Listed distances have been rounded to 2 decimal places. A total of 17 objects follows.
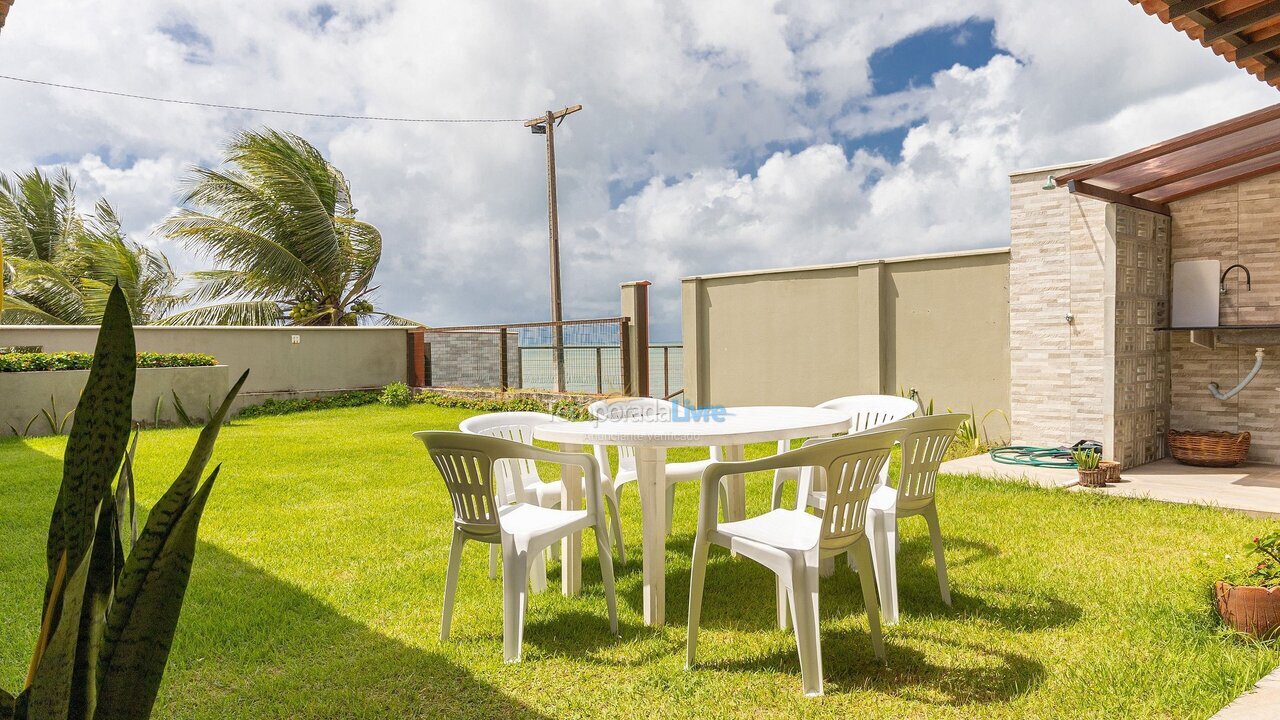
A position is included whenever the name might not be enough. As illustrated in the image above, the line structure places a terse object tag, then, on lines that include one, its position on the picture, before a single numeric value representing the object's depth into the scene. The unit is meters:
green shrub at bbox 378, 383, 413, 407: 13.78
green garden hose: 6.61
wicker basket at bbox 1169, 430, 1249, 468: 6.24
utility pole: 14.08
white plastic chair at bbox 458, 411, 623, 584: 3.71
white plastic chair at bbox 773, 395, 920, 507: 4.13
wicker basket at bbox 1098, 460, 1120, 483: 5.64
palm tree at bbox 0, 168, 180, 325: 17.05
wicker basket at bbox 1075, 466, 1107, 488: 5.61
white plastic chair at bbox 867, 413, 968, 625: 3.16
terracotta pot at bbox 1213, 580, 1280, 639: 2.77
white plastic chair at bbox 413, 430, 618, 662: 2.86
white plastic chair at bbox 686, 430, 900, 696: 2.55
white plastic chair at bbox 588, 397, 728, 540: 3.98
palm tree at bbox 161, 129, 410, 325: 16.62
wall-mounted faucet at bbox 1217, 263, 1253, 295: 6.37
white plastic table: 3.11
